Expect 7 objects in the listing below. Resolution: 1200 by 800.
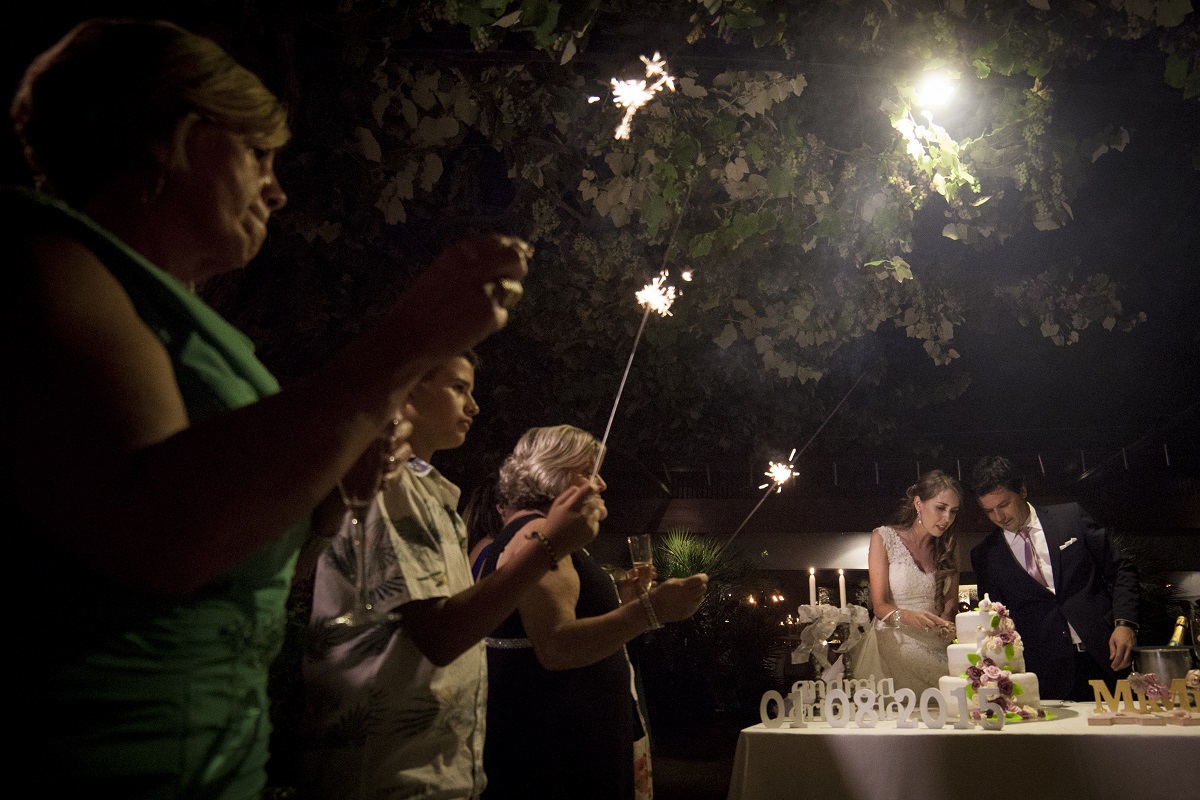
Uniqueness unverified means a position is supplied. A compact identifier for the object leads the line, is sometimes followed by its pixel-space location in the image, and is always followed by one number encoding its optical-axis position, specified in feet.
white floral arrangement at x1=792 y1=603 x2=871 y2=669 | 12.54
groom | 16.15
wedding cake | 10.74
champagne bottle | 12.58
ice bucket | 11.09
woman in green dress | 2.10
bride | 16.46
